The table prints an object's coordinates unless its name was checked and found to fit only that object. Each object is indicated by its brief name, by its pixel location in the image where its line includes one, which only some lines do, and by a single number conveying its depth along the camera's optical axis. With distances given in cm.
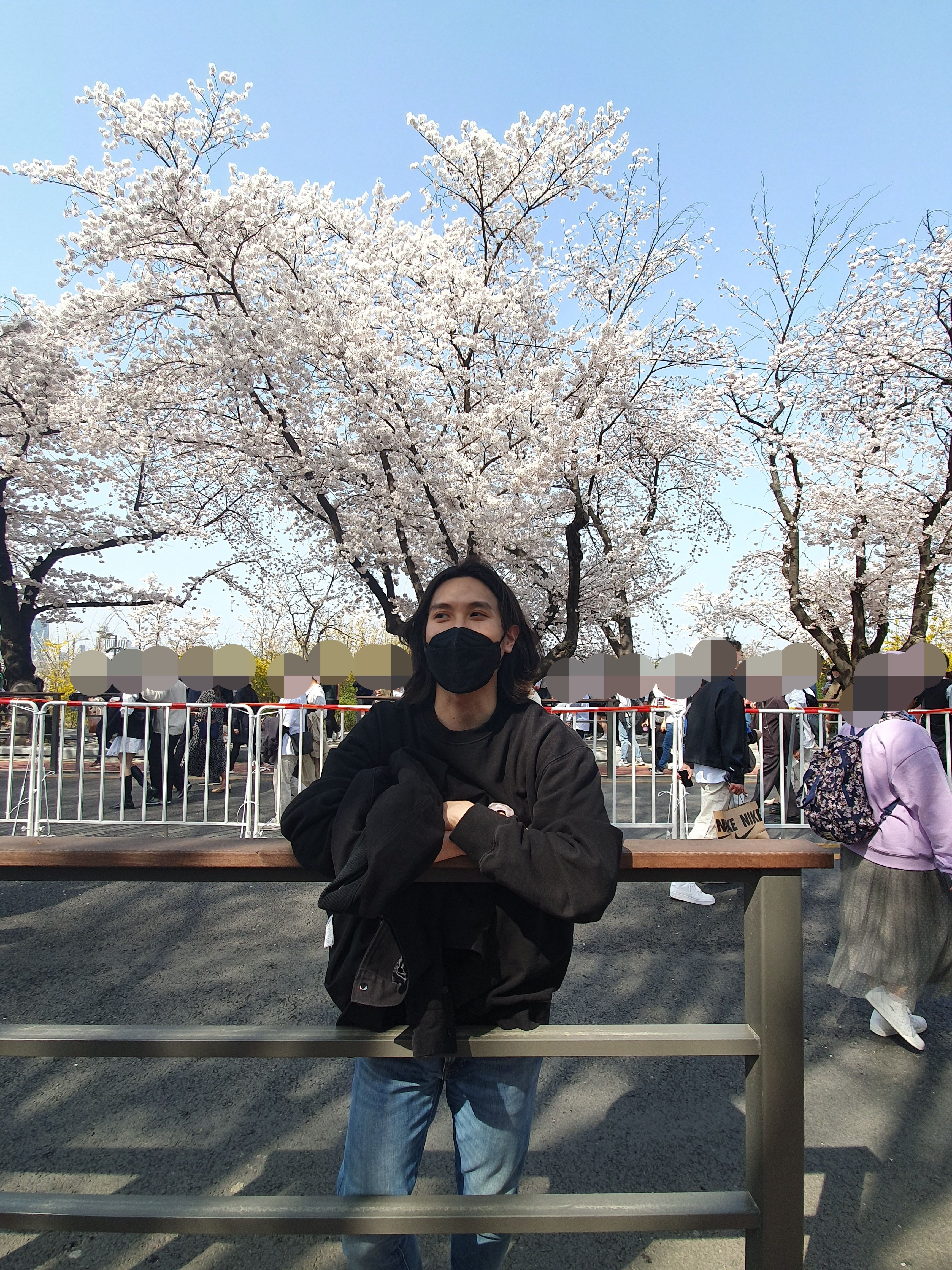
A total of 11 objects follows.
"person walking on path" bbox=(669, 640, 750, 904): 600
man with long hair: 149
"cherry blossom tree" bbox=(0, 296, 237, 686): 1803
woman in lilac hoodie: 361
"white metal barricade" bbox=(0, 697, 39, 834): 690
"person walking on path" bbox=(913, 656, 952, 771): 1074
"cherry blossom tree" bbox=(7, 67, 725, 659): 1266
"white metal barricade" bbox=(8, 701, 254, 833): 762
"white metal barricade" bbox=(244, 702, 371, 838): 786
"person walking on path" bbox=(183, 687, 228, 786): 1180
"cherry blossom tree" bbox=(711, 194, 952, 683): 1764
